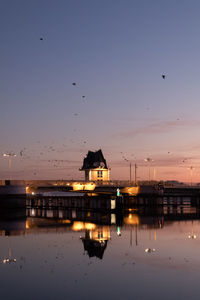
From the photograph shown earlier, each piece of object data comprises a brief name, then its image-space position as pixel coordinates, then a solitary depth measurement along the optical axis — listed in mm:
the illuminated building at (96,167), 182250
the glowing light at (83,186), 118562
